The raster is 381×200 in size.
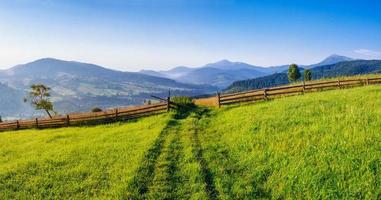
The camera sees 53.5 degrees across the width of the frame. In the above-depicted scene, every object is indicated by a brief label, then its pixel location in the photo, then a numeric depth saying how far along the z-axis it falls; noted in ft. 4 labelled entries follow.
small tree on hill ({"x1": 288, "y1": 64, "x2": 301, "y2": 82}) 454.40
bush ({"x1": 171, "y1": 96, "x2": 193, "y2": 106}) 142.43
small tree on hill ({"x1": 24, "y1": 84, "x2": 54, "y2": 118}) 258.37
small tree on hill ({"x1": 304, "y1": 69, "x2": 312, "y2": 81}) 486.84
